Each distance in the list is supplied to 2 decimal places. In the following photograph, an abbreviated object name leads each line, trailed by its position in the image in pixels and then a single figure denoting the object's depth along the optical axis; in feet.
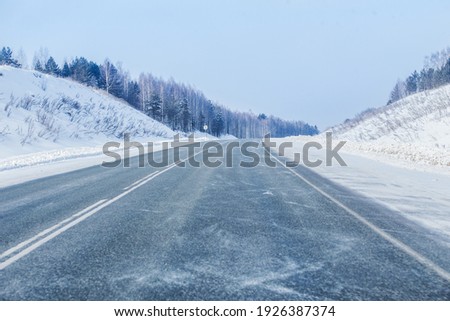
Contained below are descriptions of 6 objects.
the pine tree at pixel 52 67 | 277.44
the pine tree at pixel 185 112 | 300.40
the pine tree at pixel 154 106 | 279.08
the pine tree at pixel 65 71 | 287.69
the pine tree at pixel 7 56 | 274.26
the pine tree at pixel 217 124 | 371.02
